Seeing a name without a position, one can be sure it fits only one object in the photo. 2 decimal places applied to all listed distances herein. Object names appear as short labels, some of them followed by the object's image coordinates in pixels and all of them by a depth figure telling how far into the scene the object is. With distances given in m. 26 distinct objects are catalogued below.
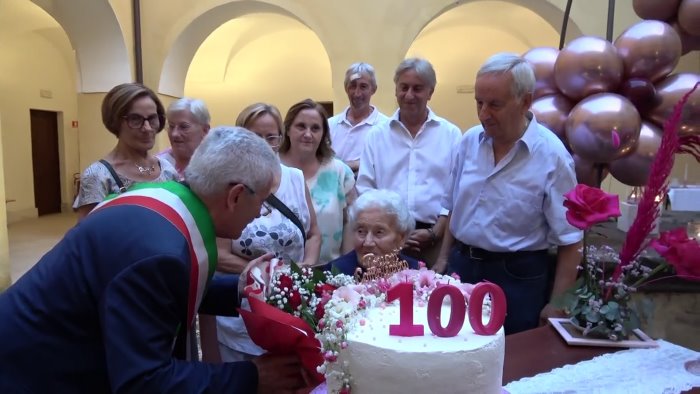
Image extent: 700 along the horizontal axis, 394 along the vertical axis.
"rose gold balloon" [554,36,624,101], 2.63
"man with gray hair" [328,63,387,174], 3.41
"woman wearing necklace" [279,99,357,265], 2.56
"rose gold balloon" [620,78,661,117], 2.71
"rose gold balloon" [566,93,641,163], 2.45
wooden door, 11.35
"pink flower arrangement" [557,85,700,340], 1.44
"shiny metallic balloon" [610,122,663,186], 2.64
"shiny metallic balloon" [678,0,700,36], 2.82
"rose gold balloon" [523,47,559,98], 2.91
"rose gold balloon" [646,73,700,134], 2.61
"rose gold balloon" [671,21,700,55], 2.99
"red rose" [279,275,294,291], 1.31
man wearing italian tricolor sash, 1.07
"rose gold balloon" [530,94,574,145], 2.73
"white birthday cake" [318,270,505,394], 0.99
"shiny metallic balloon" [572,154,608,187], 2.71
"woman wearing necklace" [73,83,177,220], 2.32
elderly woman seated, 1.98
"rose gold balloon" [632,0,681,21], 2.99
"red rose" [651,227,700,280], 1.43
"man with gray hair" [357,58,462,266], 2.59
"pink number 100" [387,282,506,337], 1.05
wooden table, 1.49
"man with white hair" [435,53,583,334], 1.98
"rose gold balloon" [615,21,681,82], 2.64
